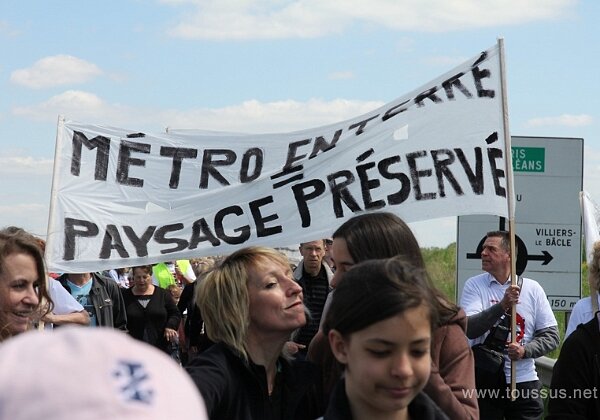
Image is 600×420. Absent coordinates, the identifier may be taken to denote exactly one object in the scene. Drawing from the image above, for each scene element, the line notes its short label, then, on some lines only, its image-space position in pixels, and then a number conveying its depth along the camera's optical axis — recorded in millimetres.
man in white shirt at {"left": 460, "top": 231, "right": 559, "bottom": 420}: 8742
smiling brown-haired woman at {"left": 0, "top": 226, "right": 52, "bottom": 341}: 3920
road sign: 12688
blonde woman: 3688
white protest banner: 7223
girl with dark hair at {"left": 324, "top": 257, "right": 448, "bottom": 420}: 2752
